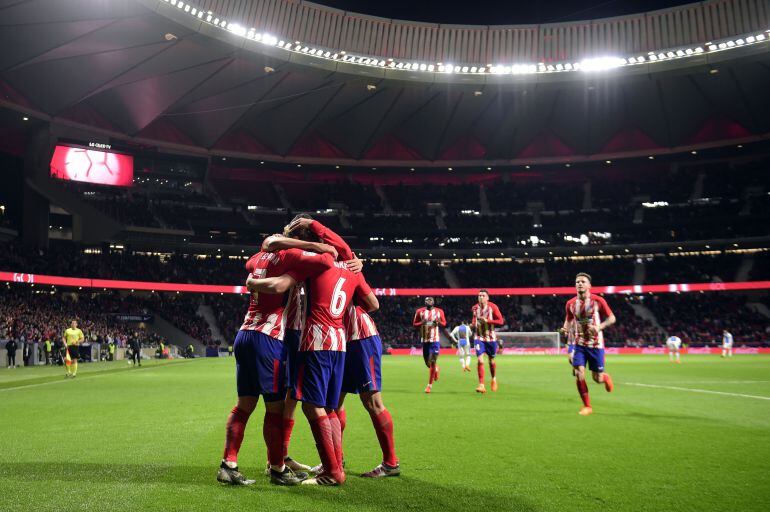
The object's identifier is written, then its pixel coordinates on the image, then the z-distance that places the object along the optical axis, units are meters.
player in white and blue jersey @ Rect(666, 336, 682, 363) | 36.41
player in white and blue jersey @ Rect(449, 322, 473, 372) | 28.71
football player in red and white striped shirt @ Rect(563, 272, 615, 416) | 12.86
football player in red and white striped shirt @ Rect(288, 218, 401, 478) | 6.94
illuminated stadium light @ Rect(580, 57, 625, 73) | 45.03
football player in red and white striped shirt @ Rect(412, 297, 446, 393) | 17.91
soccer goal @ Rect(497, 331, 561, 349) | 55.84
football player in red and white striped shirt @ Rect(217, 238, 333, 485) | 6.52
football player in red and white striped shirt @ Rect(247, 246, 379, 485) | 6.36
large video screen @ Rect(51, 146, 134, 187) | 50.56
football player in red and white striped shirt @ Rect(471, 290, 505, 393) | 17.53
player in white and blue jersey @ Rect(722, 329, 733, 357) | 43.59
